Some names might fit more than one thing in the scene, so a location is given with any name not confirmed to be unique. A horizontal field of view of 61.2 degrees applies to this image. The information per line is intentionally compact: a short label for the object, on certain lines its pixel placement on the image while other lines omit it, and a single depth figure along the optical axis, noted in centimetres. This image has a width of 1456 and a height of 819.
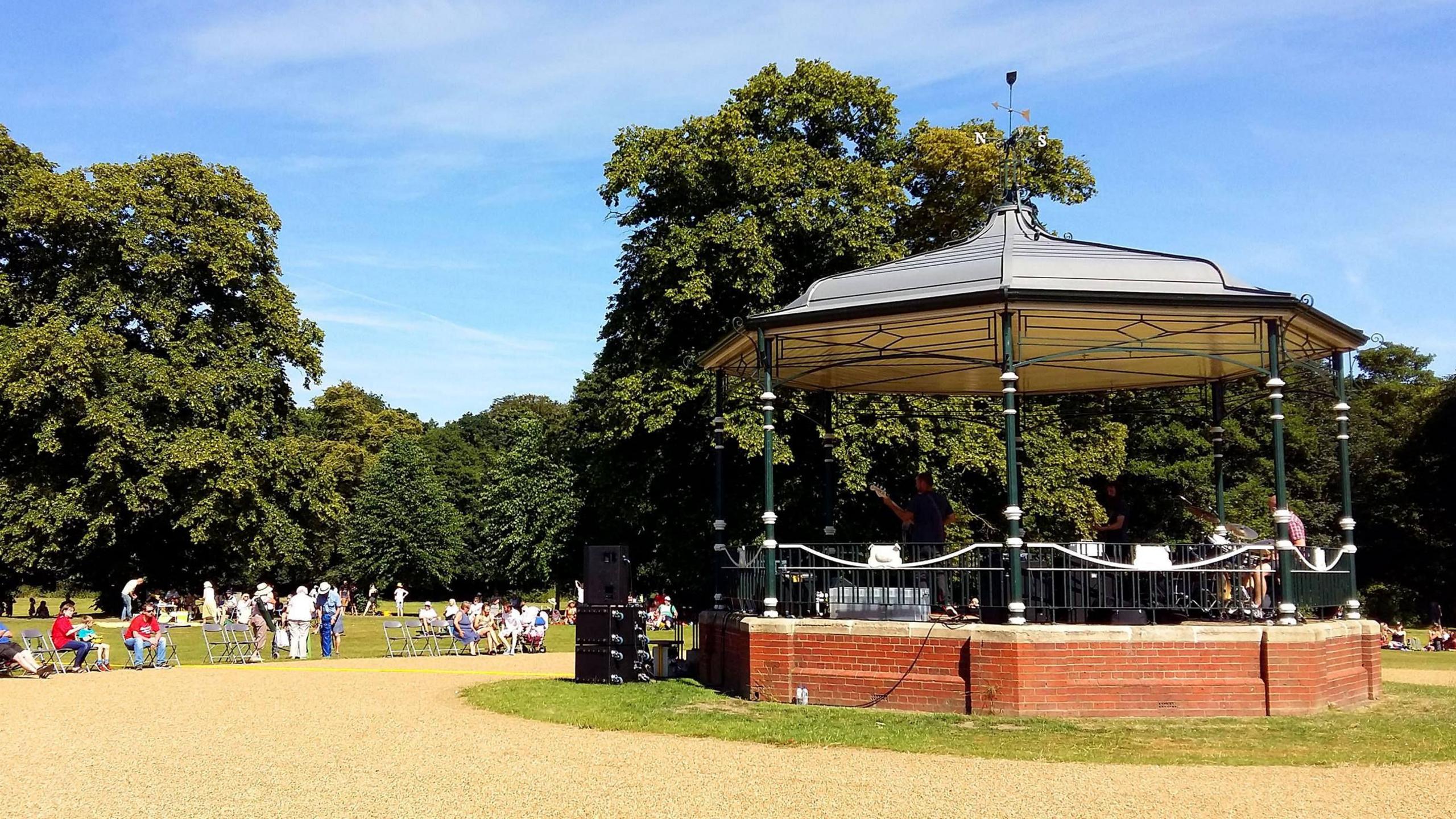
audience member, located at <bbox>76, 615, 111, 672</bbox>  2173
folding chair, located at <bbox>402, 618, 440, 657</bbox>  2746
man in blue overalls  2722
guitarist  1587
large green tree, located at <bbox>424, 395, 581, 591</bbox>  6078
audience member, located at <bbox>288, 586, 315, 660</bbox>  2550
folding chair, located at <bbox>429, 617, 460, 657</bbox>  2809
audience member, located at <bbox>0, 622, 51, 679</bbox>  1977
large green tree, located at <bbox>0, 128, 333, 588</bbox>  3634
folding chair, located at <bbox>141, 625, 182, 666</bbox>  2300
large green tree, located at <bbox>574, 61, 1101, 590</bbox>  2759
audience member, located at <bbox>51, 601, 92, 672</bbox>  2134
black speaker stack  1723
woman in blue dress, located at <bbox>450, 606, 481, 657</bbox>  2817
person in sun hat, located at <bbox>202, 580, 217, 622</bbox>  3978
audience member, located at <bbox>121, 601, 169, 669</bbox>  2239
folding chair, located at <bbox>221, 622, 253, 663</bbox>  2428
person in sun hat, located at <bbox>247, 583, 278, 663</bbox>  2547
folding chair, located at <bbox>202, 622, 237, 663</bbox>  2380
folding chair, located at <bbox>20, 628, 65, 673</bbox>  2125
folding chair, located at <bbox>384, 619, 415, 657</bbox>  2594
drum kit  1425
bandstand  1284
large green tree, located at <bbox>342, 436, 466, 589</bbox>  6681
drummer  1449
